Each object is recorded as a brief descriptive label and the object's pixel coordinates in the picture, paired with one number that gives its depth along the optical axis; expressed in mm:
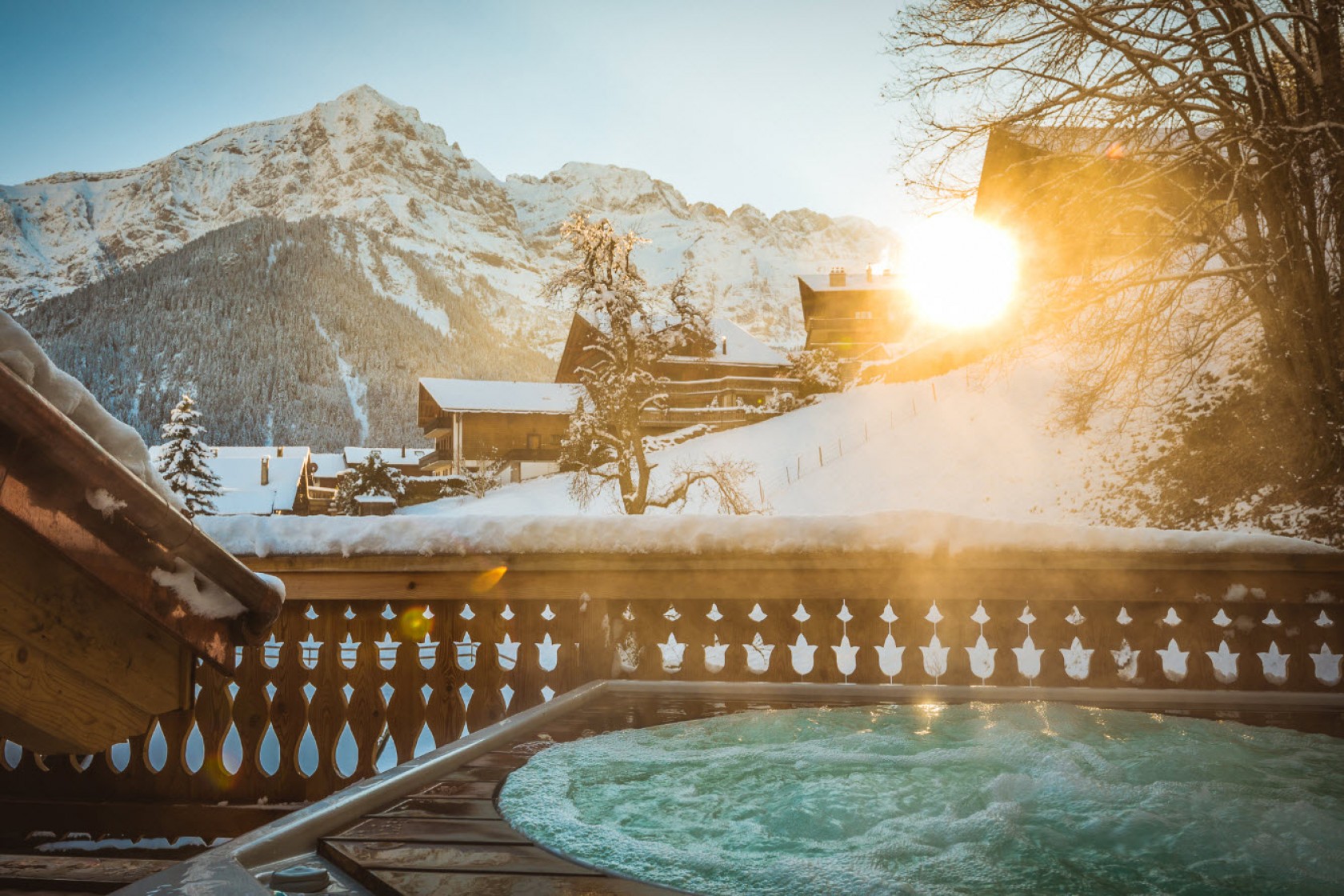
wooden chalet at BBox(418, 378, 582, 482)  38312
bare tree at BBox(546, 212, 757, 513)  17344
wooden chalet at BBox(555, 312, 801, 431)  36219
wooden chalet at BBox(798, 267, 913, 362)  47156
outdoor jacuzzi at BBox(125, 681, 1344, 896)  1361
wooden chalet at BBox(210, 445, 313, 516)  46312
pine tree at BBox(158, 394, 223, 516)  31891
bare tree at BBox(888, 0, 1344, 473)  8539
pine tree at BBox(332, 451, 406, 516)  35094
